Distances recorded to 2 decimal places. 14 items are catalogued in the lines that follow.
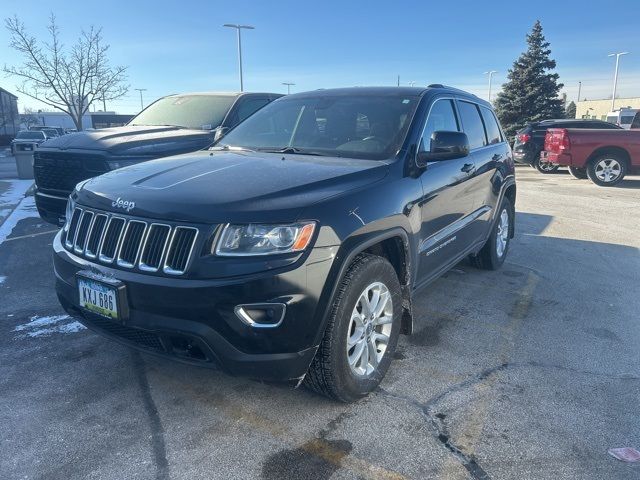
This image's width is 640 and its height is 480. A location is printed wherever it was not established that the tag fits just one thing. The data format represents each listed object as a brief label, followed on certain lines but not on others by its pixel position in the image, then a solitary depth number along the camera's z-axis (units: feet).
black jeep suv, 8.36
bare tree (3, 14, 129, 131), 79.74
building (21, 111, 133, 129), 212.29
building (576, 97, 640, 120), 230.07
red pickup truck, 43.70
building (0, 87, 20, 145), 175.75
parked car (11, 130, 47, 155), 93.62
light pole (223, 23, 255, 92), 92.17
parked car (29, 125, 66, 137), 111.04
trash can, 45.78
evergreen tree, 105.81
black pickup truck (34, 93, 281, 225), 18.79
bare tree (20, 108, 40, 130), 211.00
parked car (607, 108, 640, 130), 110.93
